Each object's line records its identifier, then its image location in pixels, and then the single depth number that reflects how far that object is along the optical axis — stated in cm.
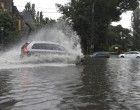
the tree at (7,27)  7369
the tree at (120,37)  12625
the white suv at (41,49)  2895
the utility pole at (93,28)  7025
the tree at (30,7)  14662
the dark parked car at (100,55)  5953
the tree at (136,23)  12581
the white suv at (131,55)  6628
